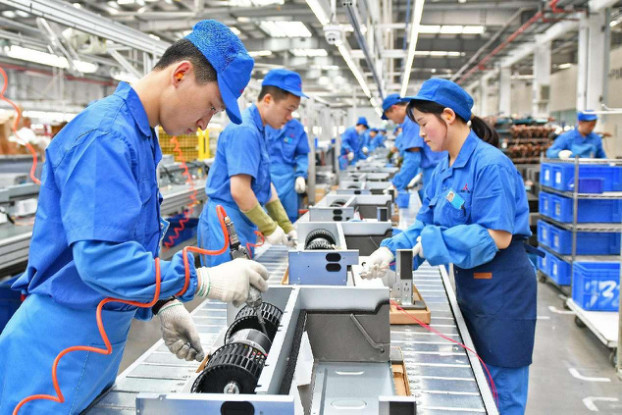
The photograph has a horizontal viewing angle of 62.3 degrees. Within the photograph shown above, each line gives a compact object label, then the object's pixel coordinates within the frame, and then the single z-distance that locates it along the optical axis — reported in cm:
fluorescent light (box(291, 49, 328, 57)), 1404
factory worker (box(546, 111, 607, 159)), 645
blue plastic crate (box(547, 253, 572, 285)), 517
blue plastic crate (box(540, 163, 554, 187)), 549
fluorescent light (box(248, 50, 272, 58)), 1244
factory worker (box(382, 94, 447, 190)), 495
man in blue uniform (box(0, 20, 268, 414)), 108
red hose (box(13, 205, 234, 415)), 111
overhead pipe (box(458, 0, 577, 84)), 795
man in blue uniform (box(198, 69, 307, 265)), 270
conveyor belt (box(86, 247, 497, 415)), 145
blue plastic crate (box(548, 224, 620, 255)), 509
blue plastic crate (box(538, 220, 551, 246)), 560
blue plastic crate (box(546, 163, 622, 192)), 488
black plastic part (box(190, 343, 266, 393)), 112
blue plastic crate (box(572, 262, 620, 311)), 440
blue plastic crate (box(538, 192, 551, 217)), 558
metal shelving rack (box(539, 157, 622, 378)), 386
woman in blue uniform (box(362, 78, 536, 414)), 184
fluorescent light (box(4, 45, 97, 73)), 609
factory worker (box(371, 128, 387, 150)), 1677
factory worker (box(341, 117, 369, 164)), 1154
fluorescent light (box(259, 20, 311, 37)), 1112
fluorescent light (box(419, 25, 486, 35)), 1125
